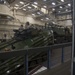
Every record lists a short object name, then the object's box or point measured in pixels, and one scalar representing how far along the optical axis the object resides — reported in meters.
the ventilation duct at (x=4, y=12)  18.14
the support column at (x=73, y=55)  1.88
